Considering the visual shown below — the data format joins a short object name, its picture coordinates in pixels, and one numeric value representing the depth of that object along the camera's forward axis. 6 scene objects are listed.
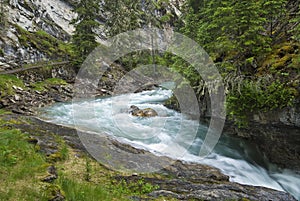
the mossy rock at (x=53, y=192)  4.35
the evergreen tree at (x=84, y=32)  30.05
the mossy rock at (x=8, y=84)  16.94
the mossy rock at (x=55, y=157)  7.19
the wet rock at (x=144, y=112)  17.66
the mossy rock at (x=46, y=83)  21.45
